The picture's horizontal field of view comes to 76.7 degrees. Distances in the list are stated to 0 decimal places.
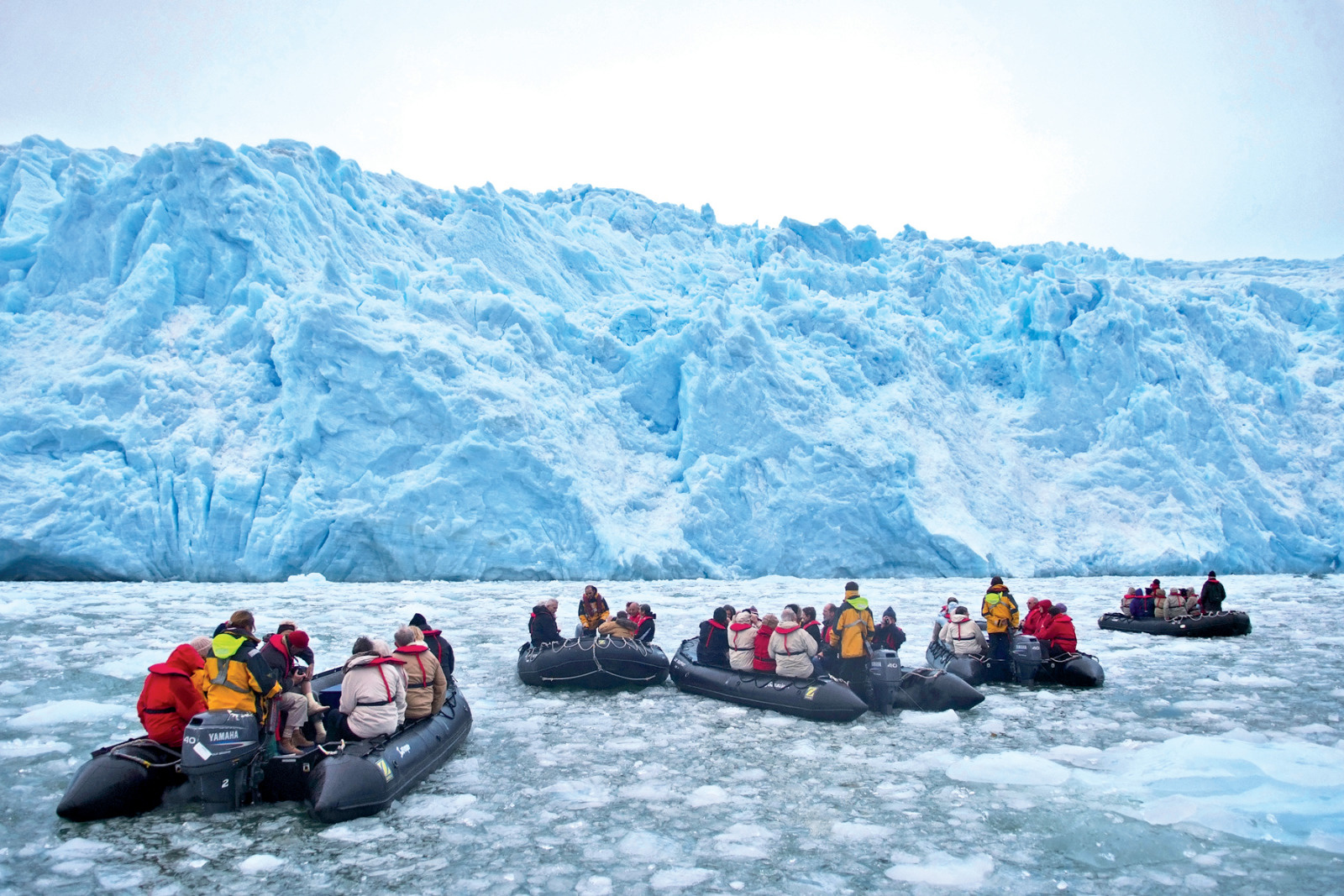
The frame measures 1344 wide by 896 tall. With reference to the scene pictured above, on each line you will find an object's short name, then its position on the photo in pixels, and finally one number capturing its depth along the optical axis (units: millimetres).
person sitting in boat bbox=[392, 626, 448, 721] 5094
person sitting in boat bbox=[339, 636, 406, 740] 4621
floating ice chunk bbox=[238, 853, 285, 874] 3572
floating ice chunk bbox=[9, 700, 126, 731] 5594
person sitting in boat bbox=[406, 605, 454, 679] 6008
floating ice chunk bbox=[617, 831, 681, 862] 3754
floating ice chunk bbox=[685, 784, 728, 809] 4461
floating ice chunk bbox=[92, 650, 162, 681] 7129
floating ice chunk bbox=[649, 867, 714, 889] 3469
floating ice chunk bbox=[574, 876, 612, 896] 3391
